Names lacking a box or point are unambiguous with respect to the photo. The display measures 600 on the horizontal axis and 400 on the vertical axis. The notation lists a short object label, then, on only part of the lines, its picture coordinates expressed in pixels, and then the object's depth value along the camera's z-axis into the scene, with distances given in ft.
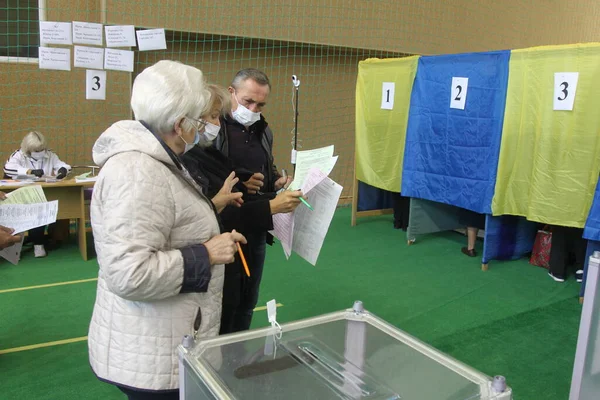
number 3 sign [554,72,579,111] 11.14
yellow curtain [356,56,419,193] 15.75
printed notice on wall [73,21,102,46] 14.35
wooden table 13.53
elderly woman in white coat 3.41
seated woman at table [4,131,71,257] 13.96
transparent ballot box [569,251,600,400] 5.46
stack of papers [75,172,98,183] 13.81
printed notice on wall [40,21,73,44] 14.01
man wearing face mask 6.23
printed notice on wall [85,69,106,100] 15.07
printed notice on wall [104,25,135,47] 14.64
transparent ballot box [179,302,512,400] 3.18
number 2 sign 13.46
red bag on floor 13.74
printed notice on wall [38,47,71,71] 14.20
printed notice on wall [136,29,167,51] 14.89
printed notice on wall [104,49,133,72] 15.12
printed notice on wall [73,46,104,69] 14.79
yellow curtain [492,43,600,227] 11.02
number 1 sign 16.10
